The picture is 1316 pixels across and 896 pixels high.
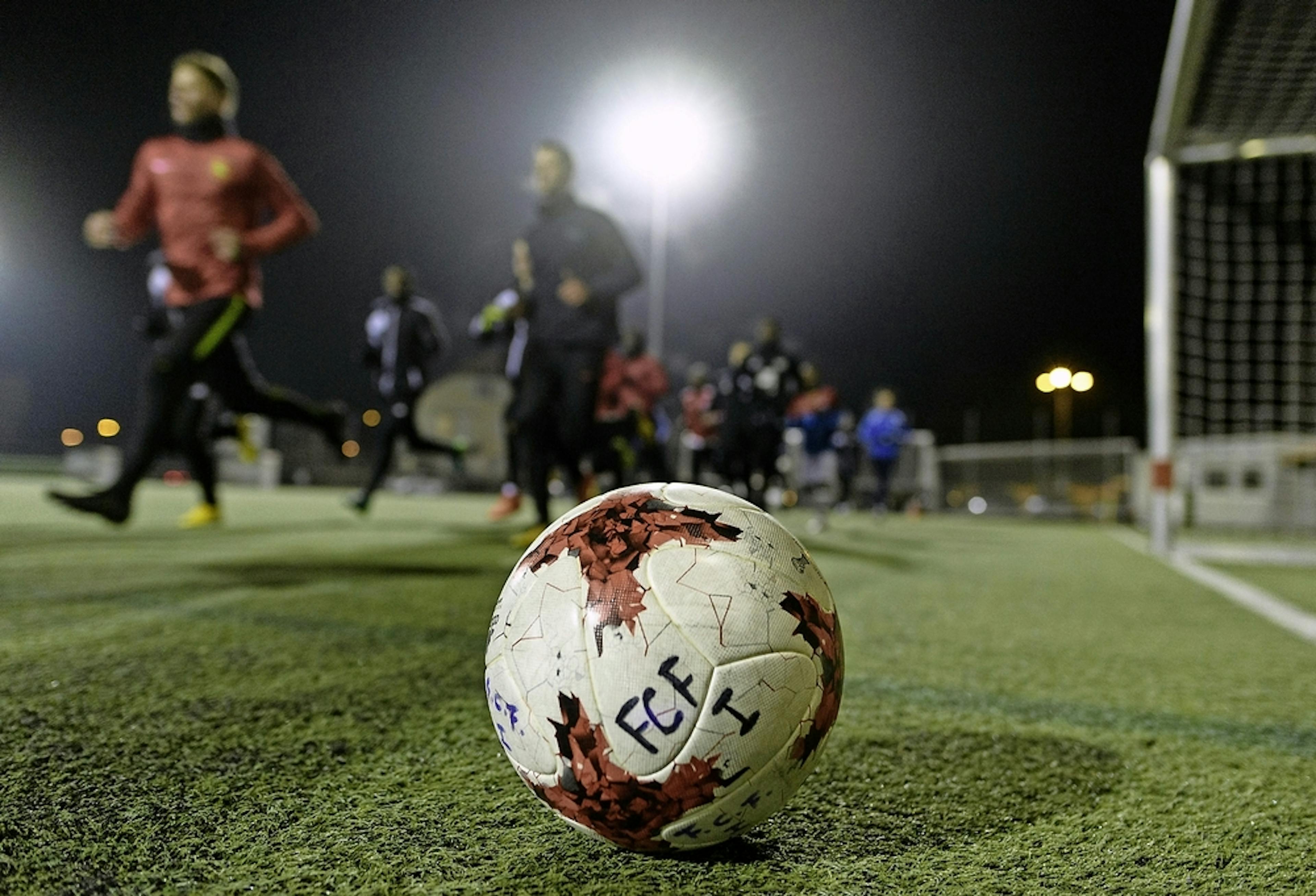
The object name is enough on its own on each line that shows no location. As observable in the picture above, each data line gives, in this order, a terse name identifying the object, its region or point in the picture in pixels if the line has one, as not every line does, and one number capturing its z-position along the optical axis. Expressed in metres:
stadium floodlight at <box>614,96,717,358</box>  15.09
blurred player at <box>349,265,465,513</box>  7.65
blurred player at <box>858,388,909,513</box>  12.72
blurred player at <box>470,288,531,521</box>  5.42
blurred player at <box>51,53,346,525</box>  4.82
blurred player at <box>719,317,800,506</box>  8.22
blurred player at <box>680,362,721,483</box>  12.88
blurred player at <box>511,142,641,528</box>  5.09
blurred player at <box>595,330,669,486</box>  8.25
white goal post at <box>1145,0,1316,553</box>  6.02
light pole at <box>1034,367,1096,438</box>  23.61
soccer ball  1.10
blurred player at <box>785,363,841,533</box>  10.19
